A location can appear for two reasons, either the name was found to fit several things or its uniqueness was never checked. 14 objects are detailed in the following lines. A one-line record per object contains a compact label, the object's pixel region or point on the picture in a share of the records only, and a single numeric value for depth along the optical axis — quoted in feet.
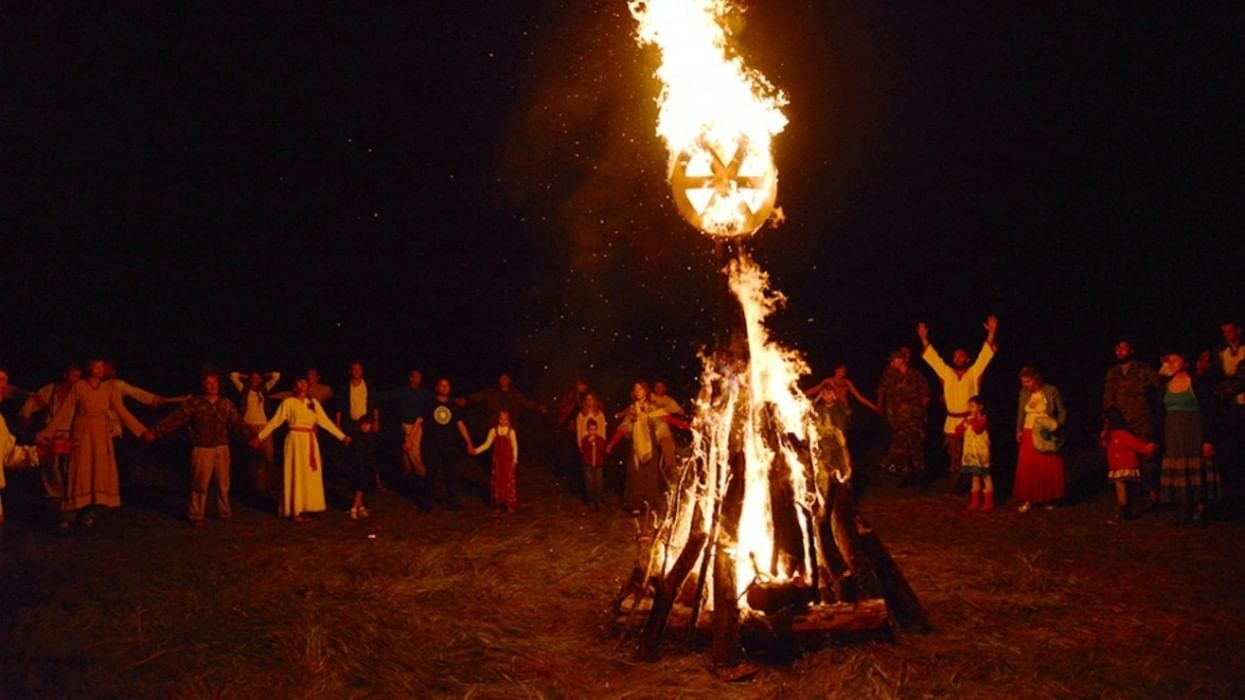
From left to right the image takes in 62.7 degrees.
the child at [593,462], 46.26
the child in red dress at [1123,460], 39.40
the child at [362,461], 44.55
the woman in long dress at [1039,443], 42.01
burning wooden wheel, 21.06
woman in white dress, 42.95
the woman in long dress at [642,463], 45.73
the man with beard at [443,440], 46.47
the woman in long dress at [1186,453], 37.88
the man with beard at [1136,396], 41.68
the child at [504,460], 45.80
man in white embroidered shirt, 47.50
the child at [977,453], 42.93
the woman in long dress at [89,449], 40.47
